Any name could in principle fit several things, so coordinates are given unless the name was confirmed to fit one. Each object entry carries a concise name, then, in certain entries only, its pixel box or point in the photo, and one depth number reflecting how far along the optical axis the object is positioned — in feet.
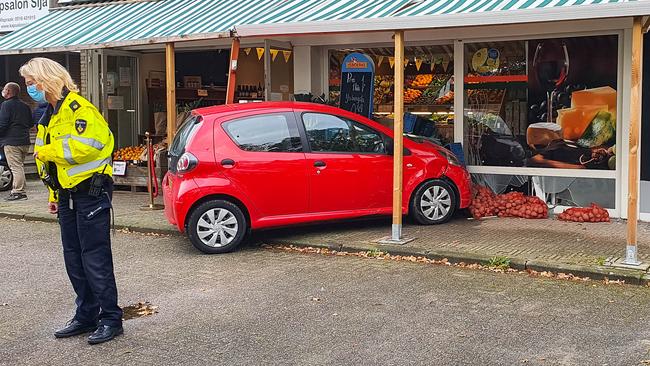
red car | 26.04
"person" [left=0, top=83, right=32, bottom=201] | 40.83
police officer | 16.14
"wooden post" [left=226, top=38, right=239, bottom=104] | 32.37
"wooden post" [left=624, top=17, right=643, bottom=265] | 21.88
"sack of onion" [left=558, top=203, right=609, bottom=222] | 30.73
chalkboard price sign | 36.32
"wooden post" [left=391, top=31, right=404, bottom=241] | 26.55
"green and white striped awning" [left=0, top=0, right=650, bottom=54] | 23.81
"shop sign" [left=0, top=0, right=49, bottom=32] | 50.78
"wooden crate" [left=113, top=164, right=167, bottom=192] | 42.27
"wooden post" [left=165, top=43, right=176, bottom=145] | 33.94
